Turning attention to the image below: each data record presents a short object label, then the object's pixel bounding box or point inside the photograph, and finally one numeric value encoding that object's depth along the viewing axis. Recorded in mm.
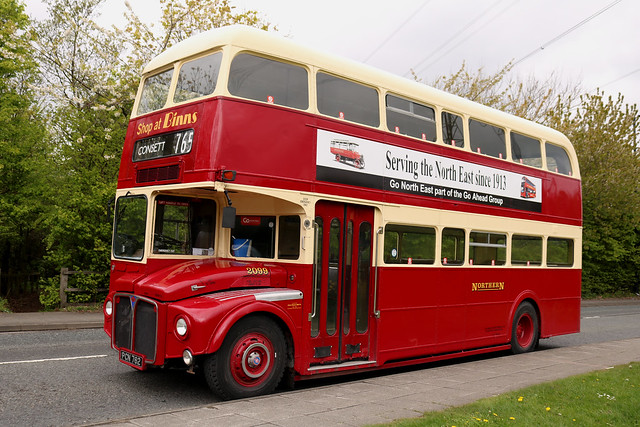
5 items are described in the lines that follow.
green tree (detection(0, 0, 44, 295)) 16453
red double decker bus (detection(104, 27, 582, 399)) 7094
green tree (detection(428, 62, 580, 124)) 28656
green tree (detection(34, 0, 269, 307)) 16297
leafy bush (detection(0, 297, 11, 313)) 15570
